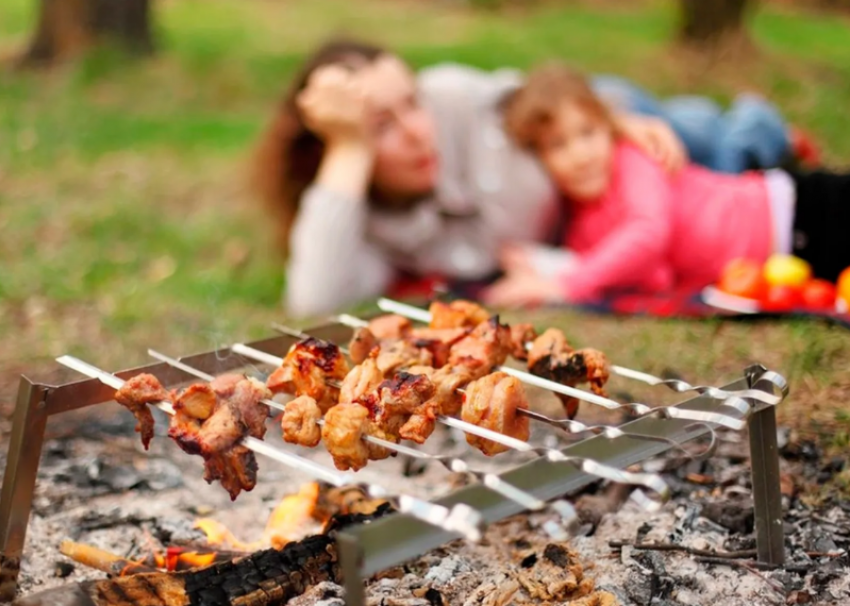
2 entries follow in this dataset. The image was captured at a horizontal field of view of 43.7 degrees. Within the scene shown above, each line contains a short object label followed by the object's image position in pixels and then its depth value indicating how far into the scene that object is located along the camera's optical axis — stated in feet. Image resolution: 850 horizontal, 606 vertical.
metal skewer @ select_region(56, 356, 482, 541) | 5.73
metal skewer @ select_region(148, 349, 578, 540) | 5.98
